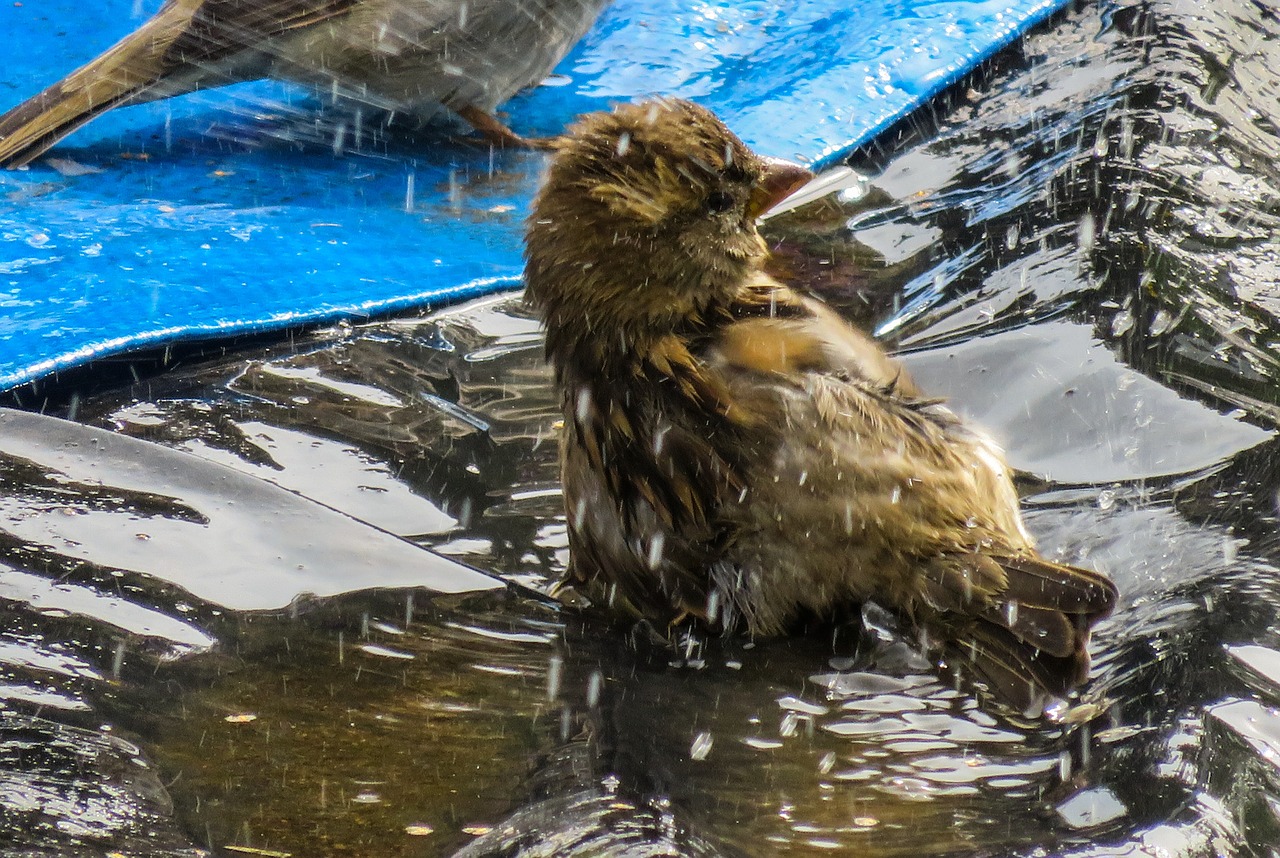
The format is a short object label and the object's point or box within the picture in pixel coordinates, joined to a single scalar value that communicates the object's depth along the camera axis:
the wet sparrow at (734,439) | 5.07
